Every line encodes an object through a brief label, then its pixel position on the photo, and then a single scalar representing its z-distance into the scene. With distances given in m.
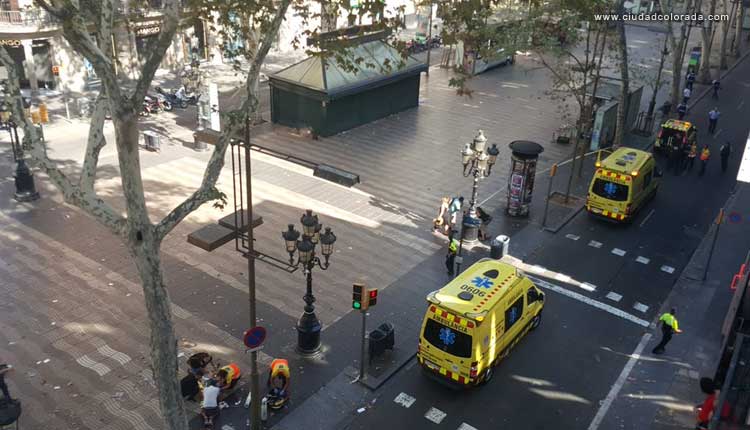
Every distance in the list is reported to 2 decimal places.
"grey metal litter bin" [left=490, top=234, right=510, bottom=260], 20.44
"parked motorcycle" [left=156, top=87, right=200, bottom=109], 34.19
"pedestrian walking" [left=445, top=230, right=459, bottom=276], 19.22
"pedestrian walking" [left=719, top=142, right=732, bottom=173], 28.41
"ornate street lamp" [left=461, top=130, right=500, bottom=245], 19.72
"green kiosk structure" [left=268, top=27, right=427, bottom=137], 30.52
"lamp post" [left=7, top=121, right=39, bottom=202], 22.05
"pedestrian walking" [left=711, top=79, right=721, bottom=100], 40.84
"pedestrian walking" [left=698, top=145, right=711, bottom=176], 28.45
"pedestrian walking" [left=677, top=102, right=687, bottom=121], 33.78
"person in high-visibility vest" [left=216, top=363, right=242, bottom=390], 14.01
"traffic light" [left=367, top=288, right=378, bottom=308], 14.04
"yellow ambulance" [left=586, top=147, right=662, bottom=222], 22.52
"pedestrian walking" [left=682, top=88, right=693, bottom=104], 36.91
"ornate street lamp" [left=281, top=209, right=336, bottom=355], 14.02
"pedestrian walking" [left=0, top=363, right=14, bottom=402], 12.83
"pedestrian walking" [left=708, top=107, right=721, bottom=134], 33.84
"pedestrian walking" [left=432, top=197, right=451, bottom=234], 22.01
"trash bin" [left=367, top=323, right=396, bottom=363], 15.48
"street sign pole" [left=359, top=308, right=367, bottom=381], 14.28
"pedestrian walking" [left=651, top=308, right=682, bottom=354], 15.92
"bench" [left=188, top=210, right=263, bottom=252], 12.05
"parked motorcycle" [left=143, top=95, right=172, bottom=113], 32.97
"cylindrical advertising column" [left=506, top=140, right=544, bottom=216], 22.98
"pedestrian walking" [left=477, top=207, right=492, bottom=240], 21.91
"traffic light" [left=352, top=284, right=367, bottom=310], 13.88
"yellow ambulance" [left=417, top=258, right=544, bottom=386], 13.97
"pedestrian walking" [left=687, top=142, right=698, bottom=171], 29.16
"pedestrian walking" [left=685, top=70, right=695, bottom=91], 40.09
